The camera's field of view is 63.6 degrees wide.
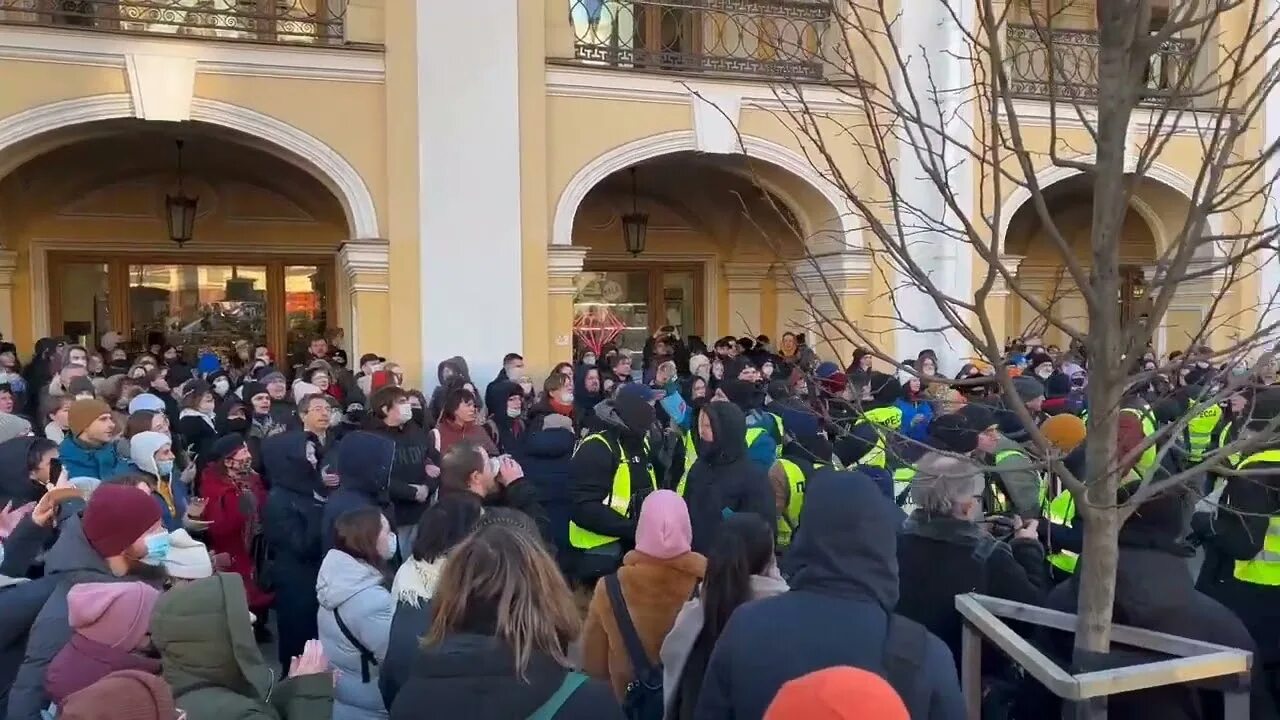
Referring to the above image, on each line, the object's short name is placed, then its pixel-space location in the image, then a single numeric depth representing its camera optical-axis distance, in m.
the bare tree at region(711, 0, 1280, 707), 2.16
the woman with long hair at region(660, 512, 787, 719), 2.83
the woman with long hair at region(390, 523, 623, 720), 2.13
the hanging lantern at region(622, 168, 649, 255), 13.26
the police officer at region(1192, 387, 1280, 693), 3.80
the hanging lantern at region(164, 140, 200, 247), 11.22
